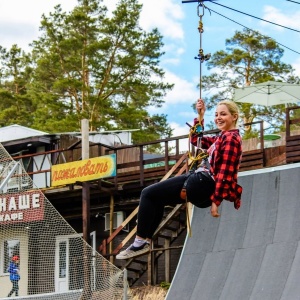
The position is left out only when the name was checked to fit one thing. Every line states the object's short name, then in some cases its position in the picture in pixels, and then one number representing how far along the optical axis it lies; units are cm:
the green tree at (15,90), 4716
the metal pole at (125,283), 1779
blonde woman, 838
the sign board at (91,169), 2278
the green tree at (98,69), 4028
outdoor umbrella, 2584
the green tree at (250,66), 4250
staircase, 2197
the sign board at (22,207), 1939
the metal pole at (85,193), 2275
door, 2012
